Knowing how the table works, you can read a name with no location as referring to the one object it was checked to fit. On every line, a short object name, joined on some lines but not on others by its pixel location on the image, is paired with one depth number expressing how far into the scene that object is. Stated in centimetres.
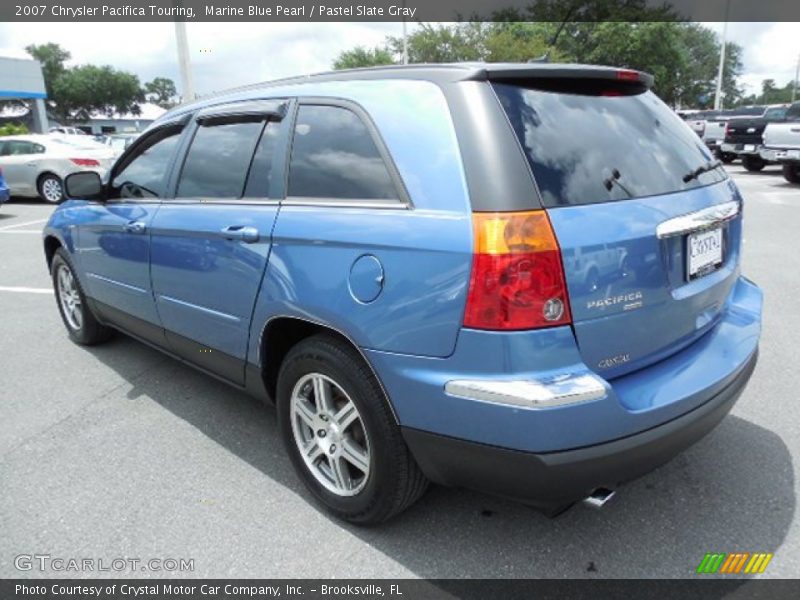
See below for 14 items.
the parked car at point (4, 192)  1209
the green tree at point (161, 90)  10381
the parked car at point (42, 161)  1443
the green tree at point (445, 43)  3288
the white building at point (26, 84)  3719
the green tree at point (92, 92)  7306
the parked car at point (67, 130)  4163
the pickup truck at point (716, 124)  1922
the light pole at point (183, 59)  1448
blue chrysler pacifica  187
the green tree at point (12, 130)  2757
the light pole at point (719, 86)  3866
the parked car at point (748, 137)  1614
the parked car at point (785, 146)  1308
